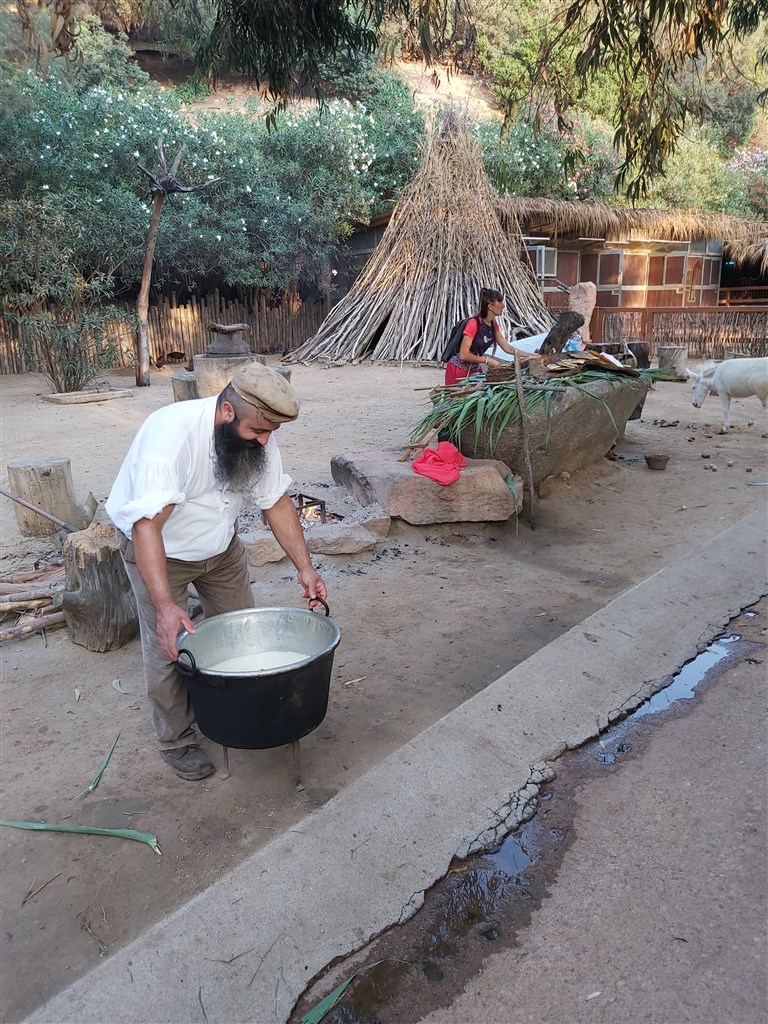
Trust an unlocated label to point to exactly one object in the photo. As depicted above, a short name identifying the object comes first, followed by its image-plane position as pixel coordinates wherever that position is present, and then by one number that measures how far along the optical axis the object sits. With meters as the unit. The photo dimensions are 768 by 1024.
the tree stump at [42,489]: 4.98
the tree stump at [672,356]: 12.70
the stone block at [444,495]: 5.04
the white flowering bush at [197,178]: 13.48
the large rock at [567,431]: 5.38
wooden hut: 15.35
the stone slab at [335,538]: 4.56
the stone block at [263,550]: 4.53
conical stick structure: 14.34
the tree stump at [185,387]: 9.22
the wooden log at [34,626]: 3.62
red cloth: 5.02
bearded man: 2.20
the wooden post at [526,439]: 5.19
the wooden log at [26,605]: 3.83
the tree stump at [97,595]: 3.53
